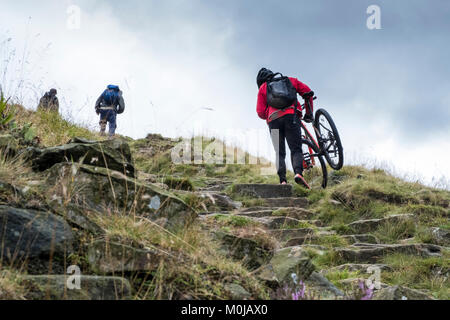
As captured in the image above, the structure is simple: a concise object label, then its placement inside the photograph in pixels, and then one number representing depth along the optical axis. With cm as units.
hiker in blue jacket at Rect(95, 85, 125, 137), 1441
